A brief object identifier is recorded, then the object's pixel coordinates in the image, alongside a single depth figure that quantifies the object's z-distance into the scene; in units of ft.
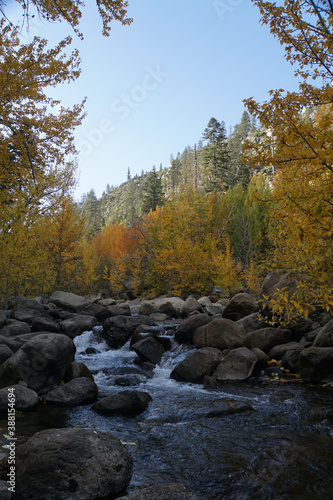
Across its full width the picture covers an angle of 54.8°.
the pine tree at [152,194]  139.64
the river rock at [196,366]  24.67
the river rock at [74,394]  19.10
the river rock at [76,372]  22.26
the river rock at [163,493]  9.18
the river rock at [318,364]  23.00
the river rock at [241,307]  36.50
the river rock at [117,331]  34.88
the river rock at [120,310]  46.35
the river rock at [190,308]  45.93
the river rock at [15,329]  29.18
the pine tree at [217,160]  123.44
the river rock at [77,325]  36.45
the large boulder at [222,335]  27.68
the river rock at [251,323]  32.31
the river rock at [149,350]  29.07
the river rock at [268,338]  29.01
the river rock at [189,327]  32.58
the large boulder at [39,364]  19.89
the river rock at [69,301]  49.37
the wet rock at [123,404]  18.16
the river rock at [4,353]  22.00
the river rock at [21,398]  17.15
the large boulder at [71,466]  10.13
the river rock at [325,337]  24.50
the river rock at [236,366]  24.38
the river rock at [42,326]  32.45
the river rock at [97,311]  45.06
